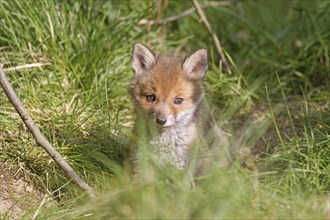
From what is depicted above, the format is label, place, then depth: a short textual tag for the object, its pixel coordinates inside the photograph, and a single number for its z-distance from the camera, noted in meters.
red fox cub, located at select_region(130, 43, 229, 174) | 10.14
